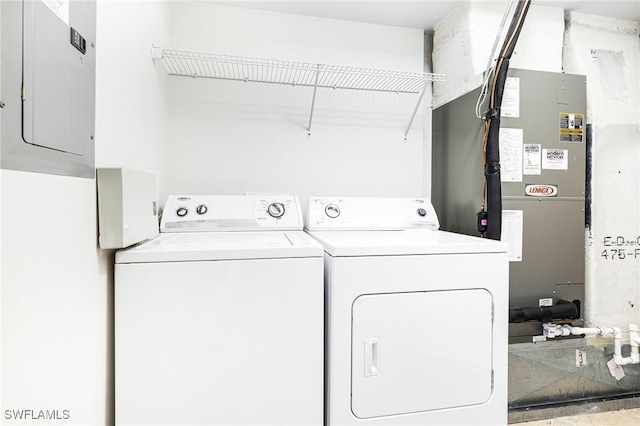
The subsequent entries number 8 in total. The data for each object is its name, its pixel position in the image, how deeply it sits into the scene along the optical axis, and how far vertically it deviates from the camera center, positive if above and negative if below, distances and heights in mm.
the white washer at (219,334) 1088 -439
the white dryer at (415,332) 1223 -480
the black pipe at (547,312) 1875 -596
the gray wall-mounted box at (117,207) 973 +8
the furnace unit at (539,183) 1899 +169
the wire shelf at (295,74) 1868 +899
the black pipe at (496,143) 1771 +382
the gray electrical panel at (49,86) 588 +269
